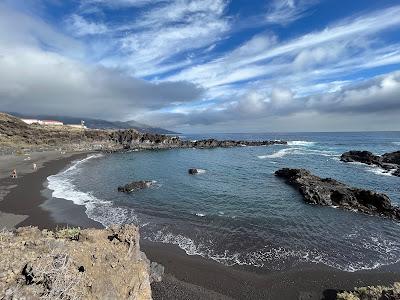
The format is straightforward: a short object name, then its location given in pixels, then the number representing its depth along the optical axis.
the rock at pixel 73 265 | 9.20
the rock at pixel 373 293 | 14.33
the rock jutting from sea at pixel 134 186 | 40.97
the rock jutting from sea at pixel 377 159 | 63.50
